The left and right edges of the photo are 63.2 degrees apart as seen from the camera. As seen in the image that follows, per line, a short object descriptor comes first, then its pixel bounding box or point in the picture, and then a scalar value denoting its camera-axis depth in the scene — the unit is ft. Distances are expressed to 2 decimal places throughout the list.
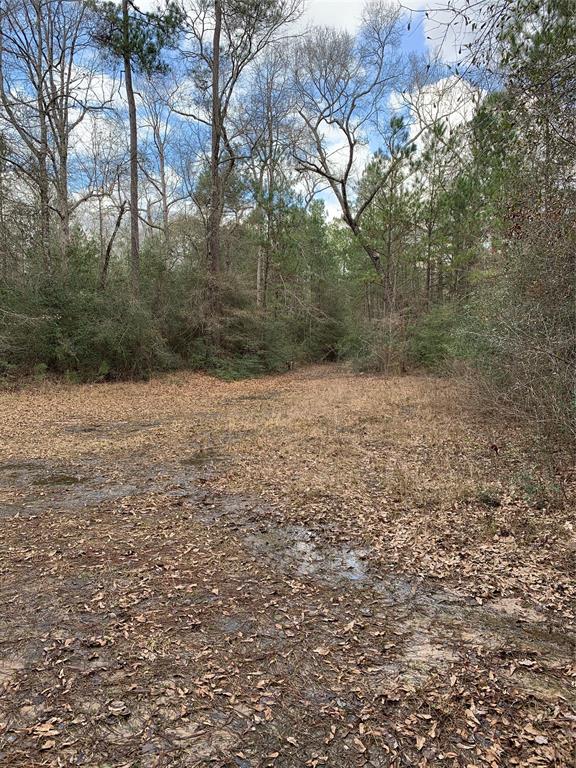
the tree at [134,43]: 47.47
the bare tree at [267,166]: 63.52
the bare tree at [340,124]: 58.18
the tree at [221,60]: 53.88
